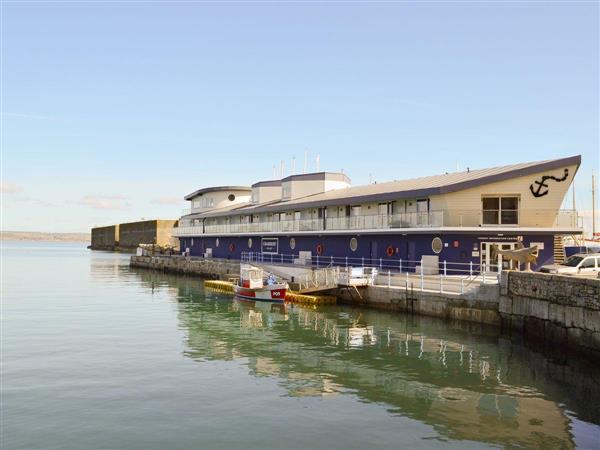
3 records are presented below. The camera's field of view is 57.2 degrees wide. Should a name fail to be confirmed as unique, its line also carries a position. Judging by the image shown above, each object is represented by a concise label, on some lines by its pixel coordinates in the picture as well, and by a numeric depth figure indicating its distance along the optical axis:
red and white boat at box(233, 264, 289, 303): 39.03
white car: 28.31
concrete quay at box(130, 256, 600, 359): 21.77
